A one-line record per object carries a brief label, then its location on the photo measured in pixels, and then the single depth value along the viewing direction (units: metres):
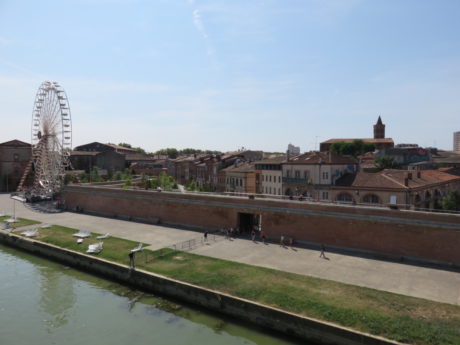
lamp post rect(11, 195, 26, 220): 48.96
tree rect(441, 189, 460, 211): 33.25
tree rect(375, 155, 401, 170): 50.03
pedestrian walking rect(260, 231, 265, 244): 24.69
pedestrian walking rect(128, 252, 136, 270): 19.55
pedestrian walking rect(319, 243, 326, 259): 20.74
